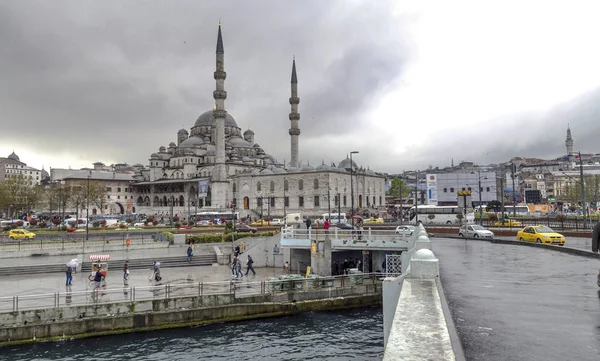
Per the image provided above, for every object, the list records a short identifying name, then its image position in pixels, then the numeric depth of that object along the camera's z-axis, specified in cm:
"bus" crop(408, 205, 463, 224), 4781
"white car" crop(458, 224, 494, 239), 2705
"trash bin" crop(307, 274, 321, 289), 2063
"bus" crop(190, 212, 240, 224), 5762
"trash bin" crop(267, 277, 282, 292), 1997
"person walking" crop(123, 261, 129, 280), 2275
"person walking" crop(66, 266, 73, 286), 2072
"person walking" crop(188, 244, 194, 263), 2931
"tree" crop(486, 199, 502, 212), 6006
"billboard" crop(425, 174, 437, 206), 8406
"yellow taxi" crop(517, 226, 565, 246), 2220
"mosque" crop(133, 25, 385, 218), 6781
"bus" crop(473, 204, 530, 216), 5856
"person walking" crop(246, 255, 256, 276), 2518
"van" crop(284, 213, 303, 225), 4964
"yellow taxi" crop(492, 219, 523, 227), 3772
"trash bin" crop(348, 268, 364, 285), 2117
